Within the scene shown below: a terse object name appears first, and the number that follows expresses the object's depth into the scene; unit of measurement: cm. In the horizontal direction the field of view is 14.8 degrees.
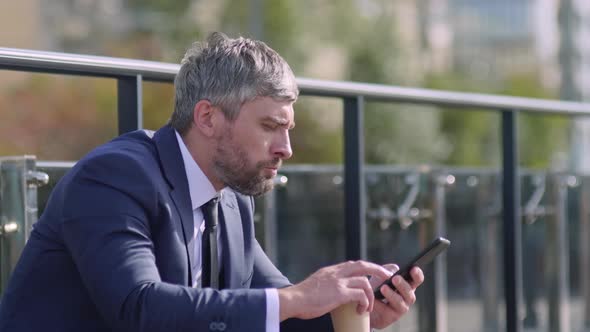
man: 455
